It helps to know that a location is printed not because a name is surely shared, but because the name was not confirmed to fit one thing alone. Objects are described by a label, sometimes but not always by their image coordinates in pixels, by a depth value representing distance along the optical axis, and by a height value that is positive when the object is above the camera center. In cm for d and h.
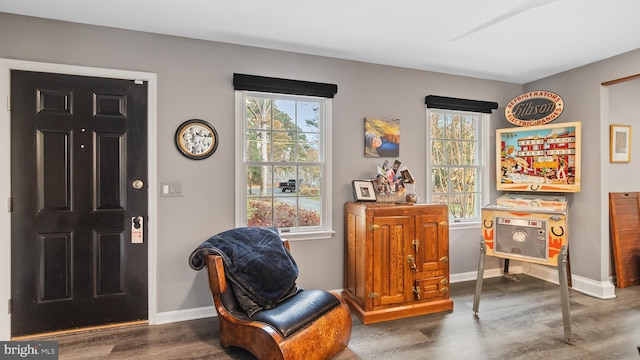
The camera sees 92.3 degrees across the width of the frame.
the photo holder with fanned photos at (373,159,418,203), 325 -3
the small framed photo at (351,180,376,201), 323 -10
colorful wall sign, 323 +79
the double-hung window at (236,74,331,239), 307 +18
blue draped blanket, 228 -67
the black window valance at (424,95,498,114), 367 +94
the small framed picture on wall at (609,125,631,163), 346 +42
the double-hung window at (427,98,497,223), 386 +25
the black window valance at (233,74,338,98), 294 +94
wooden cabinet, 283 -77
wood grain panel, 351 -65
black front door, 247 -17
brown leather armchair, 195 -98
